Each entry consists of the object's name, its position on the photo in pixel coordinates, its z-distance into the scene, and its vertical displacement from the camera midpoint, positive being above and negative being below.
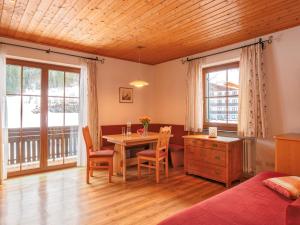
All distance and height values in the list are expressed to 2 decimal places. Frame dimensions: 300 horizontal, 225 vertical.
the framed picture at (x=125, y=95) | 5.14 +0.45
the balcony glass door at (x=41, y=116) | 3.83 -0.06
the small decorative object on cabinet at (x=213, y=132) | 3.75 -0.37
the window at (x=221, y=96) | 3.99 +0.34
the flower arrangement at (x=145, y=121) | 4.08 -0.17
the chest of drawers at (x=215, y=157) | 3.32 -0.80
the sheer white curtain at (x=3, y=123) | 3.49 -0.17
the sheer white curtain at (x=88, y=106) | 4.46 +0.15
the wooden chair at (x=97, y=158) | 3.51 -0.79
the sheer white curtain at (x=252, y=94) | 3.44 +0.31
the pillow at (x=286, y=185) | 1.57 -0.61
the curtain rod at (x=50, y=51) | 3.71 +1.24
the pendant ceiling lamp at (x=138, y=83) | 3.90 +0.57
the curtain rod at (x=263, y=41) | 3.44 +1.21
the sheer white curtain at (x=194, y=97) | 4.42 +0.33
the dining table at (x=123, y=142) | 3.57 -0.53
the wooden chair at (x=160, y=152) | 3.56 -0.73
